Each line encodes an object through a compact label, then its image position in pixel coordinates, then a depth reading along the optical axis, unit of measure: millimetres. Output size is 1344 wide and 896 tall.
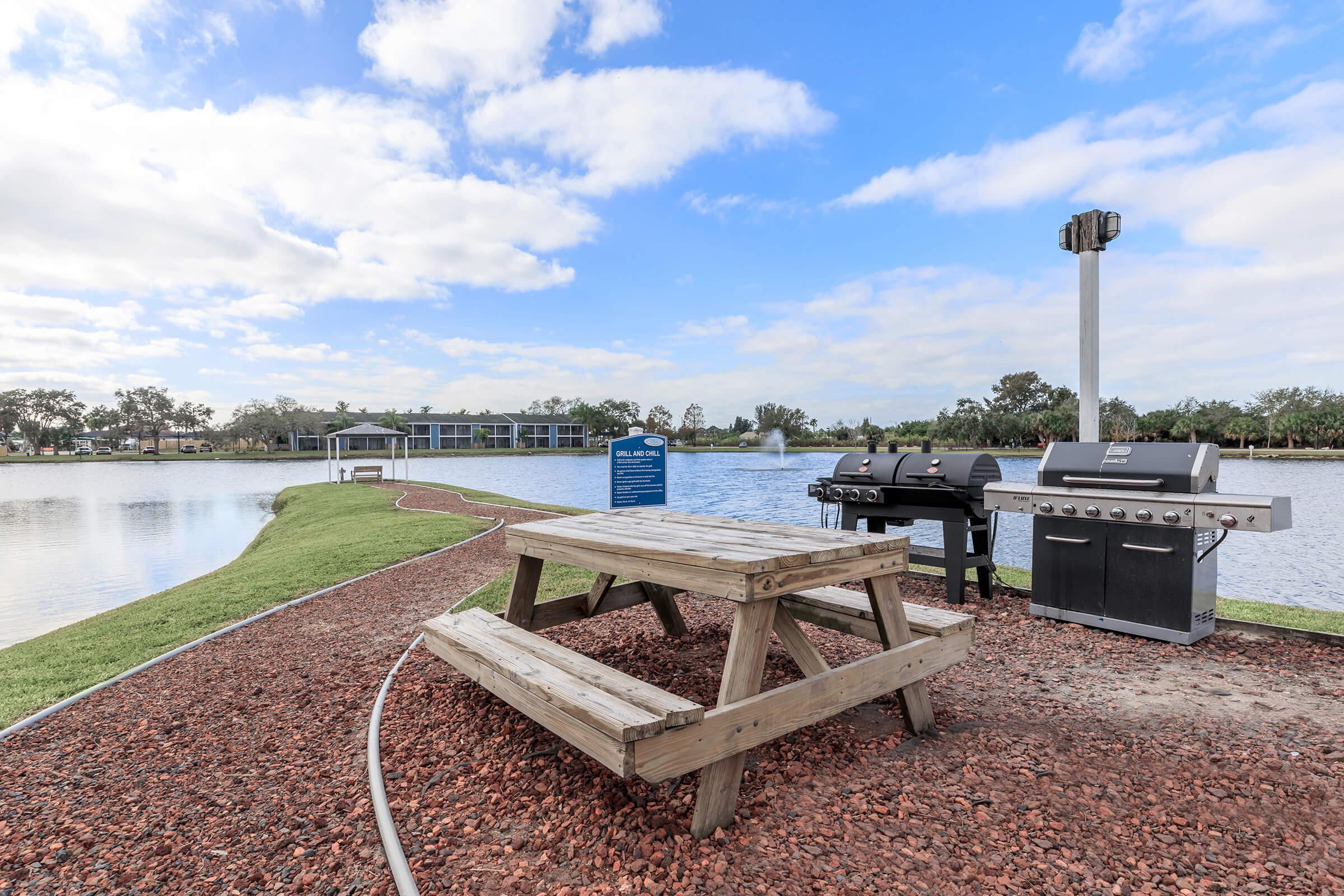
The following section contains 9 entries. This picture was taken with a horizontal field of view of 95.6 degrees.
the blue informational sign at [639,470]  7324
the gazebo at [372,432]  24719
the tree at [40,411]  73125
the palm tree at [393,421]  78312
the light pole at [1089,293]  5234
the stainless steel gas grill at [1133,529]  3643
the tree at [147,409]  76688
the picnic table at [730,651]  1831
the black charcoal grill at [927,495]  4656
